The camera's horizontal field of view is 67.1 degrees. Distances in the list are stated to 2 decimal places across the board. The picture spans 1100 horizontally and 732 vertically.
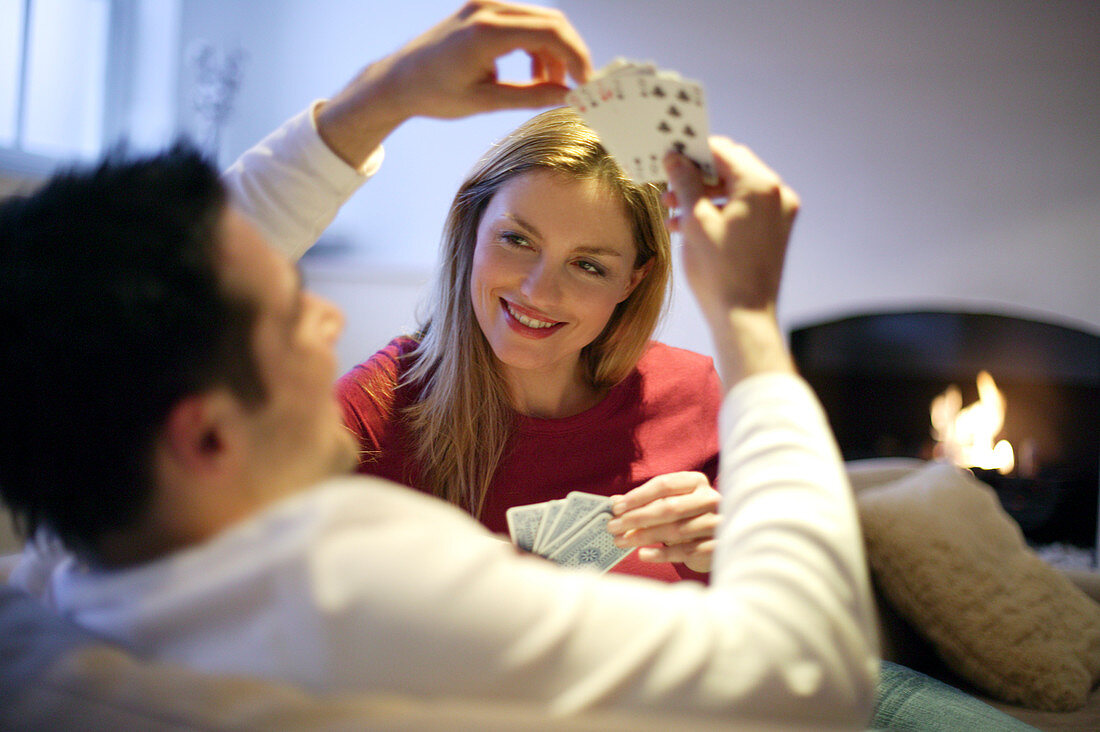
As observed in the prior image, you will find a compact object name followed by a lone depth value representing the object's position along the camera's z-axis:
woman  1.57
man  0.57
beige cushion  1.85
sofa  1.84
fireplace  3.64
